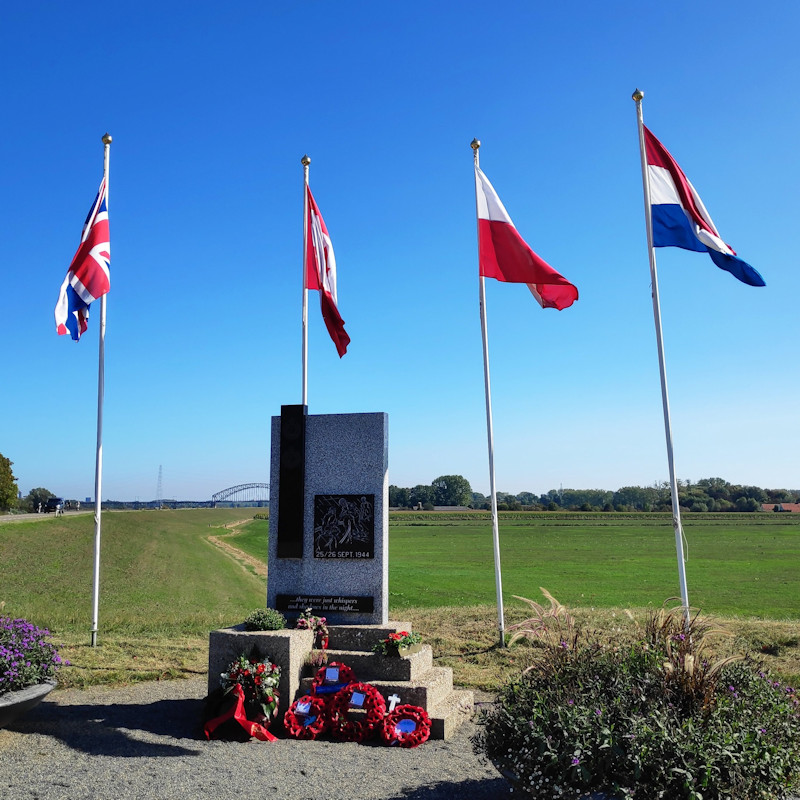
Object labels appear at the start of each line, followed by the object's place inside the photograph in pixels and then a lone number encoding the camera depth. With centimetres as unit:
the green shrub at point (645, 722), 482
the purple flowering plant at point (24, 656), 779
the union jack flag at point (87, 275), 1249
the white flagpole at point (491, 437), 1248
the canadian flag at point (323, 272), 1259
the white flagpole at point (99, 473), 1270
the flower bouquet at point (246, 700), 828
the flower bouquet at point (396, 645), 930
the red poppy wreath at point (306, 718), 844
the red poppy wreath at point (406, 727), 809
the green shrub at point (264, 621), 953
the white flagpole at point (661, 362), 983
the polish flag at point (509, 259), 1152
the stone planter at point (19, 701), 752
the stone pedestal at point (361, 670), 877
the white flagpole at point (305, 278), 1212
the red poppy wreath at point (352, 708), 835
